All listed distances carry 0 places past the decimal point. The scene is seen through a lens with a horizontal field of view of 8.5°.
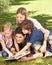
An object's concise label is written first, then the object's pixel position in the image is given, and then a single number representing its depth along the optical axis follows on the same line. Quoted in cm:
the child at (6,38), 712
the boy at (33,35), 704
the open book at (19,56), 676
